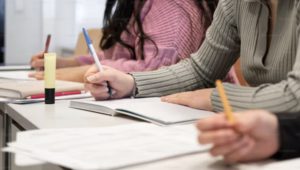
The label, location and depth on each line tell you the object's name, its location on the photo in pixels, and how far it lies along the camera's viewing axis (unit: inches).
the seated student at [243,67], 43.3
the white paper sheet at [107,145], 36.9
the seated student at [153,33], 65.0
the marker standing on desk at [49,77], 53.5
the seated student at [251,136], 35.9
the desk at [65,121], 37.0
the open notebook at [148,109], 45.4
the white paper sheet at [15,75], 67.7
